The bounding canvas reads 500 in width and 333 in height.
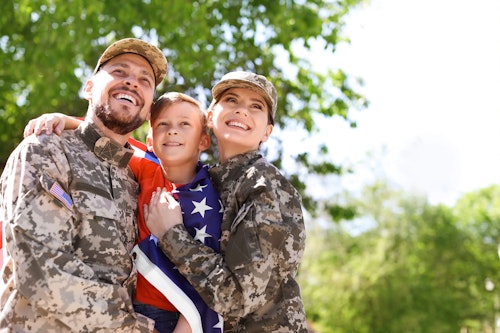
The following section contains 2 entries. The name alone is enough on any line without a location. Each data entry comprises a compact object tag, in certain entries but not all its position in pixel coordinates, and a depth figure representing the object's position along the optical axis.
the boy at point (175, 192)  3.73
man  3.37
